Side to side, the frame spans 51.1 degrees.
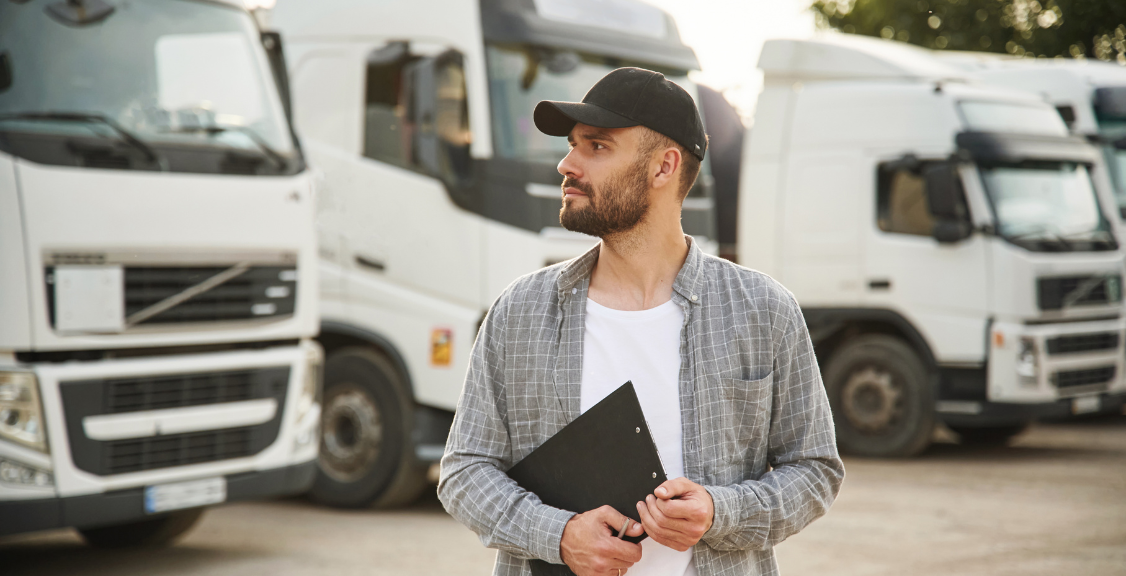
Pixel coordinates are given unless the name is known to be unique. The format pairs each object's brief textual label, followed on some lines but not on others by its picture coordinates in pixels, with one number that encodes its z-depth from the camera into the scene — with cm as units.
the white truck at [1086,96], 1151
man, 227
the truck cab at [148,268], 511
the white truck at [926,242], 946
